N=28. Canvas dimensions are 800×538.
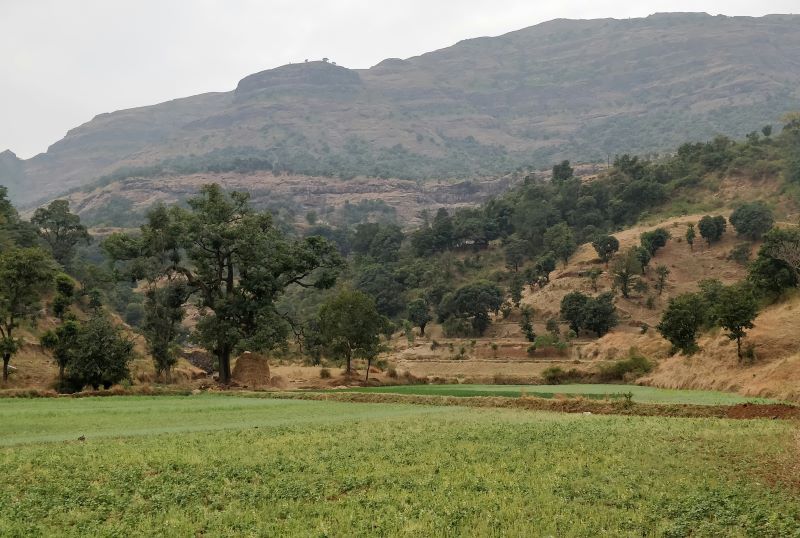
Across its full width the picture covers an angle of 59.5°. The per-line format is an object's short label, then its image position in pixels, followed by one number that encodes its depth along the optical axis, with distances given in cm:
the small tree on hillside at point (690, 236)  11938
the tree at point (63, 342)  5269
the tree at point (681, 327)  5872
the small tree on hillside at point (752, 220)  11431
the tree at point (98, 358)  5131
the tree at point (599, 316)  10275
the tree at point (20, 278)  5494
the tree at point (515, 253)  14275
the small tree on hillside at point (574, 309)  10500
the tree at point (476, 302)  11806
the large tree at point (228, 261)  5994
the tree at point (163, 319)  5959
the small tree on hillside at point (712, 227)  11925
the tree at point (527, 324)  10569
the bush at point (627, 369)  6384
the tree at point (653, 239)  11931
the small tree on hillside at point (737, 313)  4947
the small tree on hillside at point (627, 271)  11269
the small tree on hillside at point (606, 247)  12250
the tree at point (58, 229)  11094
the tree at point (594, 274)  11762
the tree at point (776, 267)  6384
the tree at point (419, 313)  12319
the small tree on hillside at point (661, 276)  11306
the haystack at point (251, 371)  5928
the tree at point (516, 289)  12300
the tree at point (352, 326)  6456
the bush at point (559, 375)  6719
